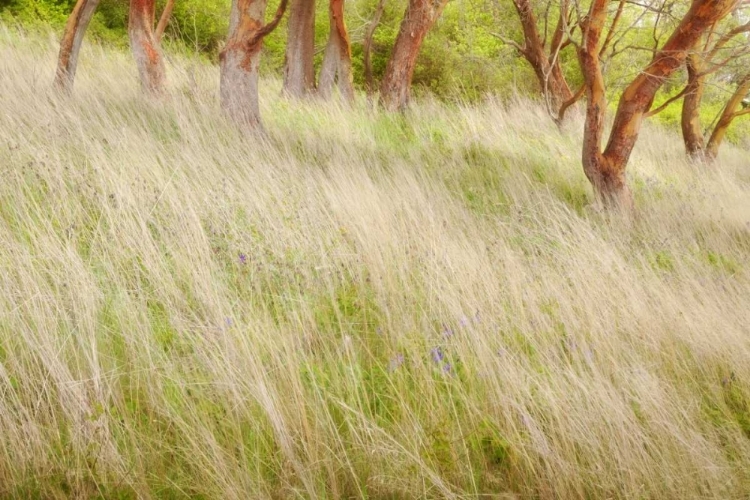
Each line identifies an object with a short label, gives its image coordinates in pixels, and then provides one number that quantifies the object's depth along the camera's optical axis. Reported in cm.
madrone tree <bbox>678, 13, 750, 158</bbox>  955
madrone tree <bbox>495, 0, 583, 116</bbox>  973
